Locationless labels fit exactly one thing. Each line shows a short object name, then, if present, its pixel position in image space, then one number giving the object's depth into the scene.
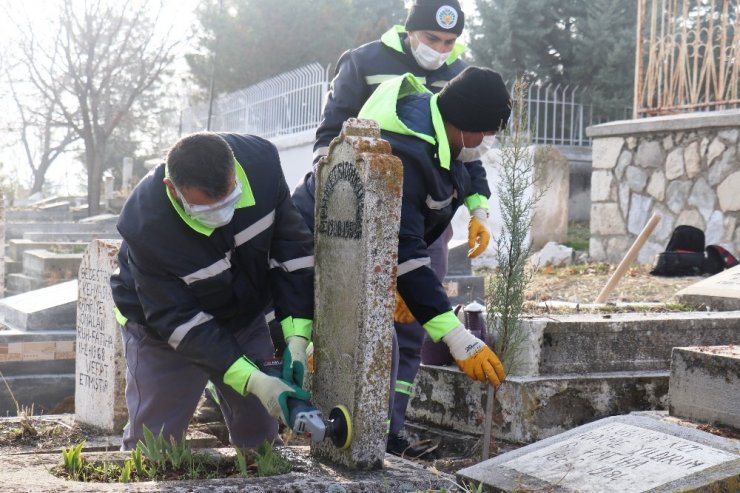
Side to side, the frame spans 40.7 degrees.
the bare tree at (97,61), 20.75
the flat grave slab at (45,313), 6.96
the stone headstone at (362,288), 3.41
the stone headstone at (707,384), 3.87
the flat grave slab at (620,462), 3.13
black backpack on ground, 7.91
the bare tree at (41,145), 36.72
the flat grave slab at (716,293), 5.55
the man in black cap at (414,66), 4.73
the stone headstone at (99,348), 5.10
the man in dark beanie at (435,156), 3.76
